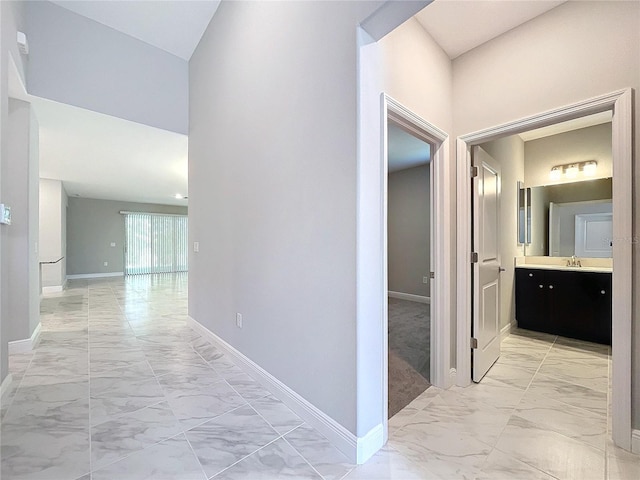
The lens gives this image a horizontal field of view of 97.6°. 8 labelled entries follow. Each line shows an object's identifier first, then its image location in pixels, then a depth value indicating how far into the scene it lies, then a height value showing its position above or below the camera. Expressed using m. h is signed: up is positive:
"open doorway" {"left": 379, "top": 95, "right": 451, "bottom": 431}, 1.58 -0.06
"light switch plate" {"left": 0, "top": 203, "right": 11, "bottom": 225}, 1.73 +0.17
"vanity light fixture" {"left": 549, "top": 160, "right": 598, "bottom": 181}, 3.48 +0.90
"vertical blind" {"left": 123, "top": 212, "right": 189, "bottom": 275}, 9.34 -0.08
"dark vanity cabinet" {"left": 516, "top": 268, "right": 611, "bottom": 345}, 3.06 -0.74
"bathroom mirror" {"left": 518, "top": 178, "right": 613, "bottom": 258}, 3.39 +0.27
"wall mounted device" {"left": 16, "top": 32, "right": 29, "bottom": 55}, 2.33 +1.67
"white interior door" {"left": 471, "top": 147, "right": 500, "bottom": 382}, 2.30 -0.21
